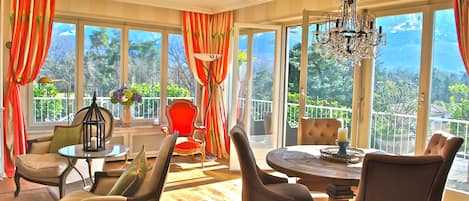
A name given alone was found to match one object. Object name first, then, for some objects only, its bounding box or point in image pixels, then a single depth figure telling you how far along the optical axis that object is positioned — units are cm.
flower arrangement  566
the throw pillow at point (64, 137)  430
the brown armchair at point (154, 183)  248
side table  358
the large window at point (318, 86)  506
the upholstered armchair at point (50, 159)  375
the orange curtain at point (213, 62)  624
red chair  575
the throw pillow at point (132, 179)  254
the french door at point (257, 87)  557
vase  589
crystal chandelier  308
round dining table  249
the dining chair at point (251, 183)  273
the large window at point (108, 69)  546
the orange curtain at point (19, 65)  482
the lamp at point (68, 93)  523
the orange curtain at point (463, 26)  350
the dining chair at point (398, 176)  210
